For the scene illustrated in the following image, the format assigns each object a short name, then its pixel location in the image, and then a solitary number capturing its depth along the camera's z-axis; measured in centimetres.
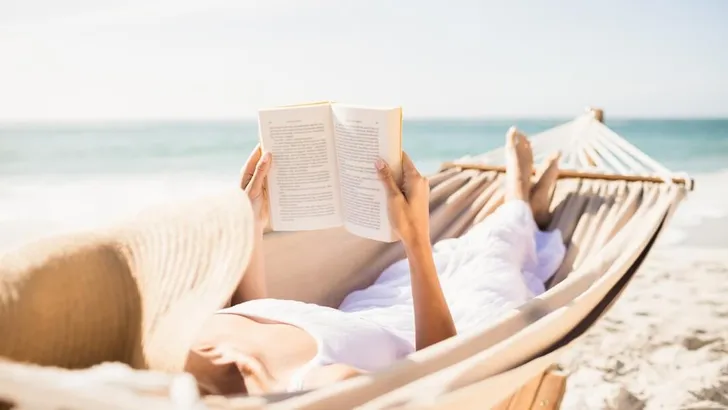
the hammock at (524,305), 63
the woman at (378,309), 90
